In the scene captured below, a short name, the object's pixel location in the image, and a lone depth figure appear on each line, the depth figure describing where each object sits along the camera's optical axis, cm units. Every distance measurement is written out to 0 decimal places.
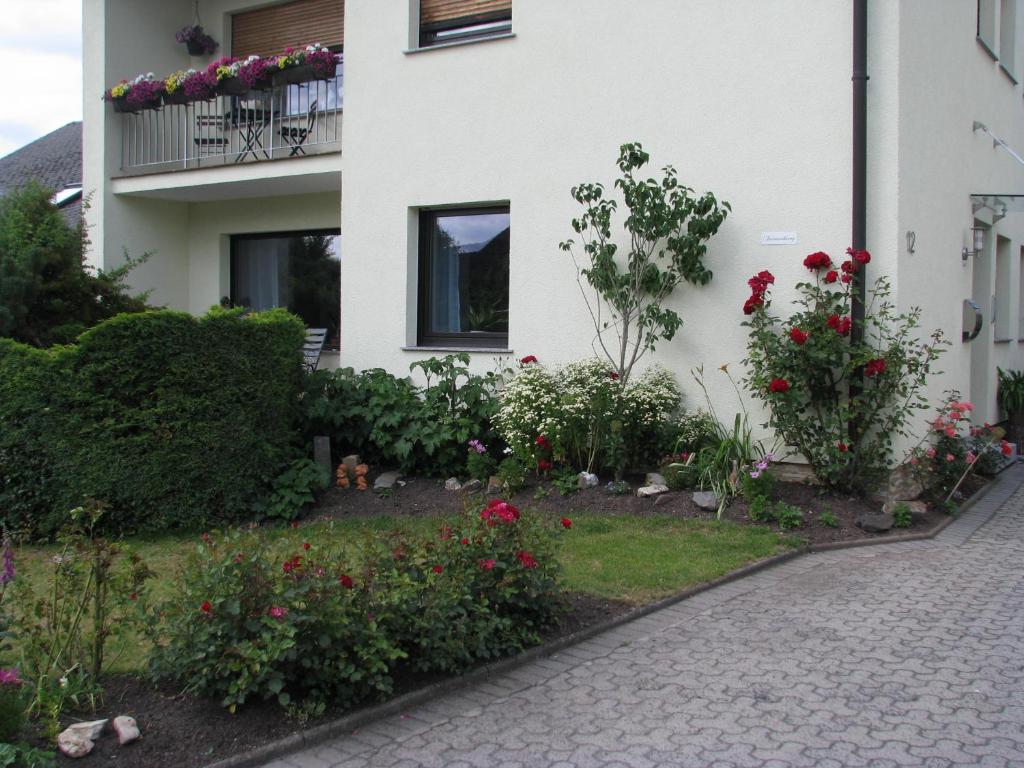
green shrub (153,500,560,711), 395
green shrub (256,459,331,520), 838
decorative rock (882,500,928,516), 791
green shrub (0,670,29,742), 349
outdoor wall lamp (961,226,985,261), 1066
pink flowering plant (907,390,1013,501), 827
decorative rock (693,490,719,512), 795
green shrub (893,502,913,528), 766
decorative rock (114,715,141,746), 373
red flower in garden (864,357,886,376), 773
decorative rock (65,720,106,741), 369
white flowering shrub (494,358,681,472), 849
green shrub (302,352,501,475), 920
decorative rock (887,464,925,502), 817
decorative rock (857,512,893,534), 754
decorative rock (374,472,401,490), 916
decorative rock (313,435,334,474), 942
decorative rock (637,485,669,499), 825
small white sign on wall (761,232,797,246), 847
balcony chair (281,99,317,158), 1145
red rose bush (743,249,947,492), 786
